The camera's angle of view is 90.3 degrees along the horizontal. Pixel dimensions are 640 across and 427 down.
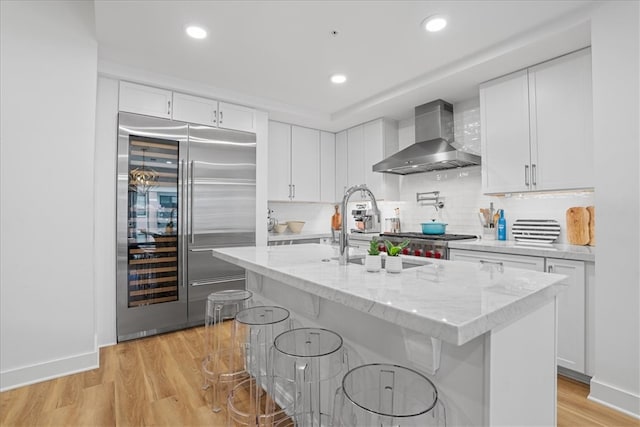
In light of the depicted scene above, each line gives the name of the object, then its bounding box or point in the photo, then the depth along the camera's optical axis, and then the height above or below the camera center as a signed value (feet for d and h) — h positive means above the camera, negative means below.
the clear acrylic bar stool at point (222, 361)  6.97 -3.63
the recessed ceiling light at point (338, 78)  10.63 +4.74
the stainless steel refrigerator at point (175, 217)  9.96 +0.01
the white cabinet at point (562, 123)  8.18 +2.55
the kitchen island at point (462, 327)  3.23 -1.34
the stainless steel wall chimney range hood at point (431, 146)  11.17 +2.66
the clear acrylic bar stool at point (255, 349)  5.75 -2.58
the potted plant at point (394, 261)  5.09 -0.70
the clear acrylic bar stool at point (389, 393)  3.58 -2.14
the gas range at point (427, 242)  10.25 -0.87
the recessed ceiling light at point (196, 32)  7.96 +4.72
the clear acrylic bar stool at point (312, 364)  4.59 -2.20
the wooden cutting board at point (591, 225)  8.57 -0.21
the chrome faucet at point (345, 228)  5.62 -0.20
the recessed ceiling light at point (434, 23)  7.48 +4.68
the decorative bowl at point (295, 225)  15.53 -0.41
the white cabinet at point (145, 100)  10.05 +3.82
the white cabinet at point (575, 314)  7.32 -2.28
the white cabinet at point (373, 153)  14.11 +2.97
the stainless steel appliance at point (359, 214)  14.99 +0.16
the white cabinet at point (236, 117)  11.94 +3.84
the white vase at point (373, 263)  5.16 -0.74
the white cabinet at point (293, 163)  14.57 +2.60
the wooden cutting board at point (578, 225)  8.68 -0.22
